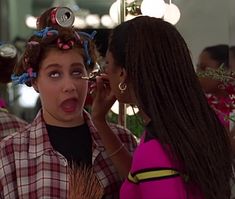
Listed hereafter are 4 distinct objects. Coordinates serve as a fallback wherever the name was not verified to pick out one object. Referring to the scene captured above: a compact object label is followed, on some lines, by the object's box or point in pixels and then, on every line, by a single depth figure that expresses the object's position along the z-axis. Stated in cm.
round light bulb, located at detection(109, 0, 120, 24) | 221
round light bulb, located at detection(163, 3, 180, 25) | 206
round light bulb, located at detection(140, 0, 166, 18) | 205
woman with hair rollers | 153
